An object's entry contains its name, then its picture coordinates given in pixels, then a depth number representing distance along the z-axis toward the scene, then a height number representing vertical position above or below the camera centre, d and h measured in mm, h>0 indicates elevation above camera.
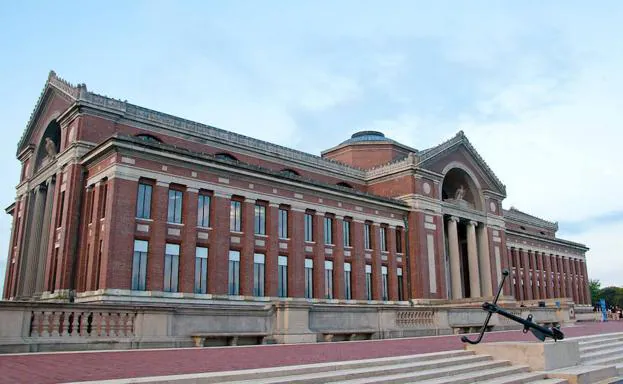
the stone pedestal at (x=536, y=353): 13234 -1061
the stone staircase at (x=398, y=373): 9305 -1195
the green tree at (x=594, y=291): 120575 +4343
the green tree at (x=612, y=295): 122544 +3524
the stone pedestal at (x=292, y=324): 18656 -448
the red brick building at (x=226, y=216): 29031 +6270
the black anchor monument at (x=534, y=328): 13570 -429
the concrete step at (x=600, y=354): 16311 -1403
